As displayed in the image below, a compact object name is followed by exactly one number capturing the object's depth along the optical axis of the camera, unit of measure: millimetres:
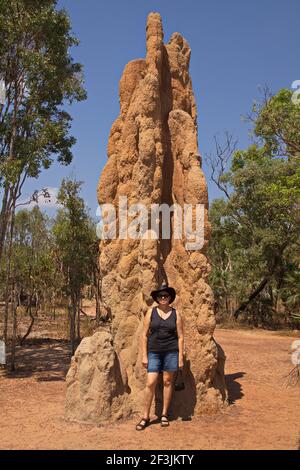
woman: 6246
